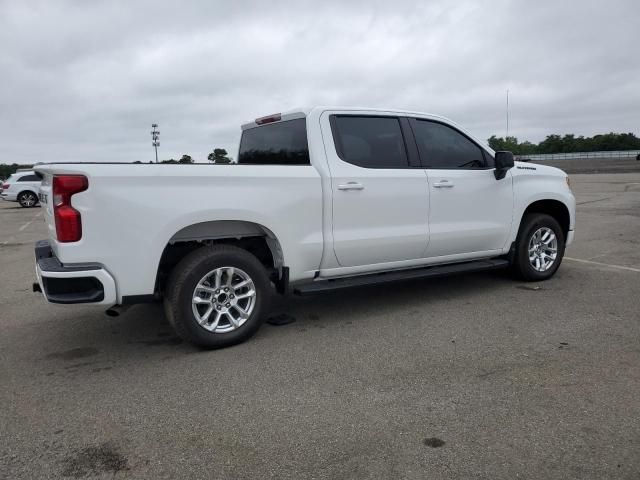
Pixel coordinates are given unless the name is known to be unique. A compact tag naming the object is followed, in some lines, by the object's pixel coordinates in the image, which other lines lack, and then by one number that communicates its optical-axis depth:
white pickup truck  3.70
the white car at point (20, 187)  23.84
